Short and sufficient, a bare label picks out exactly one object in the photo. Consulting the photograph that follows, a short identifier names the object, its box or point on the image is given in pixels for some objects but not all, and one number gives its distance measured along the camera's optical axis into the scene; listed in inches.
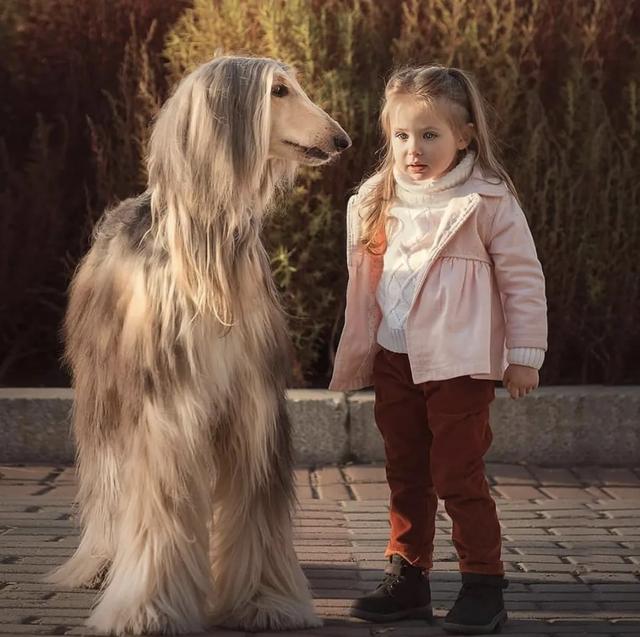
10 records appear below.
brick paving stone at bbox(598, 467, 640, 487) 414.4
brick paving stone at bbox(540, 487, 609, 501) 397.0
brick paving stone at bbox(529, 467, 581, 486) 413.6
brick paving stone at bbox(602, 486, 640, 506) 398.1
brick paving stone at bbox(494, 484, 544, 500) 396.0
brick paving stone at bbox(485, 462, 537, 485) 413.1
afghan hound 253.4
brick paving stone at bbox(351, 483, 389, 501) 393.8
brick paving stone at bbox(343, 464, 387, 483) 412.1
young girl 270.6
